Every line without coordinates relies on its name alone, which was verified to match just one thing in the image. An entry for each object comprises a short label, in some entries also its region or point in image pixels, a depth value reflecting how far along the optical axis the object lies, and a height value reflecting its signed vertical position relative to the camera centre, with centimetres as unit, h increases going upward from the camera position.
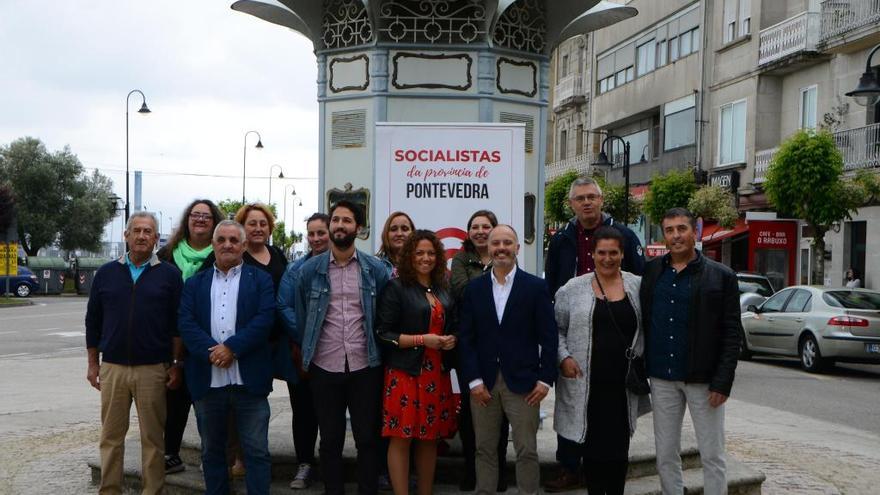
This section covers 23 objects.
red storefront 3067 -67
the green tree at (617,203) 3750 +78
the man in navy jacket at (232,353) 632 -83
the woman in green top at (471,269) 688 -33
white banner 792 +38
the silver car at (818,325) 1636 -169
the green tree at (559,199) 4088 +93
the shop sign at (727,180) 3294 +148
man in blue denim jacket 636 -77
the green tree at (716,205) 3167 +62
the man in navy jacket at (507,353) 616 -80
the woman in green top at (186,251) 710 -24
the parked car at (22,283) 4544 -309
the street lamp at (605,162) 3245 +200
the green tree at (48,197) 5753 +101
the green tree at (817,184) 2339 +98
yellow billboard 4116 -181
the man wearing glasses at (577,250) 681 -19
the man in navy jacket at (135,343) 647 -82
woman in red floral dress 630 -83
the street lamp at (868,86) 1834 +256
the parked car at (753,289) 2138 -144
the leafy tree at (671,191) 3475 +114
